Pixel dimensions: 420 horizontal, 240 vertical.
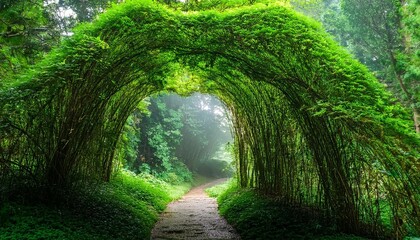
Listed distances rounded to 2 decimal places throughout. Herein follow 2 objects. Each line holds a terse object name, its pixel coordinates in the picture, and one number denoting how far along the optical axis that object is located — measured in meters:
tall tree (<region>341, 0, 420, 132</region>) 8.79
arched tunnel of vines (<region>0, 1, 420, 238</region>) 3.64
